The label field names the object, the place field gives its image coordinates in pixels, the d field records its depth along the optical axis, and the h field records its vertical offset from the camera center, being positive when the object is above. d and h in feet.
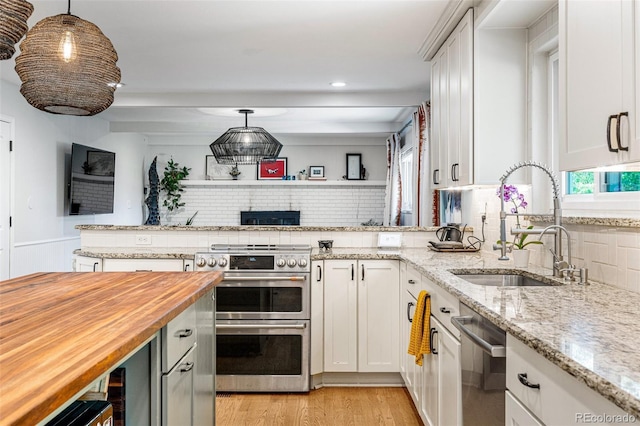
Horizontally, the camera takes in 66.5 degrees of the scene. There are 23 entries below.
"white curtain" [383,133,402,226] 22.25 +1.54
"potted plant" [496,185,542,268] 8.46 -0.37
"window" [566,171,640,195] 6.62 +0.55
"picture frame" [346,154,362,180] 27.63 +2.93
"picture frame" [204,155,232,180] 27.91 +2.69
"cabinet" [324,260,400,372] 10.98 -2.22
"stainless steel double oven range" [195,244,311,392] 10.69 -2.28
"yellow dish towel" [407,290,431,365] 7.91 -1.81
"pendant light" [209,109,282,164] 17.16 +2.58
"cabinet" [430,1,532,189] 8.98 +2.23
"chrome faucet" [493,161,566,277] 6.84 -0.17
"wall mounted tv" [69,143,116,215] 19.31 +1.52
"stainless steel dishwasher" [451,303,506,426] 4.67 -1.60
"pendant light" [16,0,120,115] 5.80 +1.85
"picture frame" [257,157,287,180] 27.71 +2.69
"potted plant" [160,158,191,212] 27.30 +1.84
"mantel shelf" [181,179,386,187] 27.17 +1.96
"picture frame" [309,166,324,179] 27.58 +2.63
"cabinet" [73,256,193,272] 11.14 -1.10
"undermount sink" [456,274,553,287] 8.00 -1.00
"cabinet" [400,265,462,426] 6.40 -2.17
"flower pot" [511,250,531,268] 8.44 -0.69
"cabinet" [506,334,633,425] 2.97 -1.25
